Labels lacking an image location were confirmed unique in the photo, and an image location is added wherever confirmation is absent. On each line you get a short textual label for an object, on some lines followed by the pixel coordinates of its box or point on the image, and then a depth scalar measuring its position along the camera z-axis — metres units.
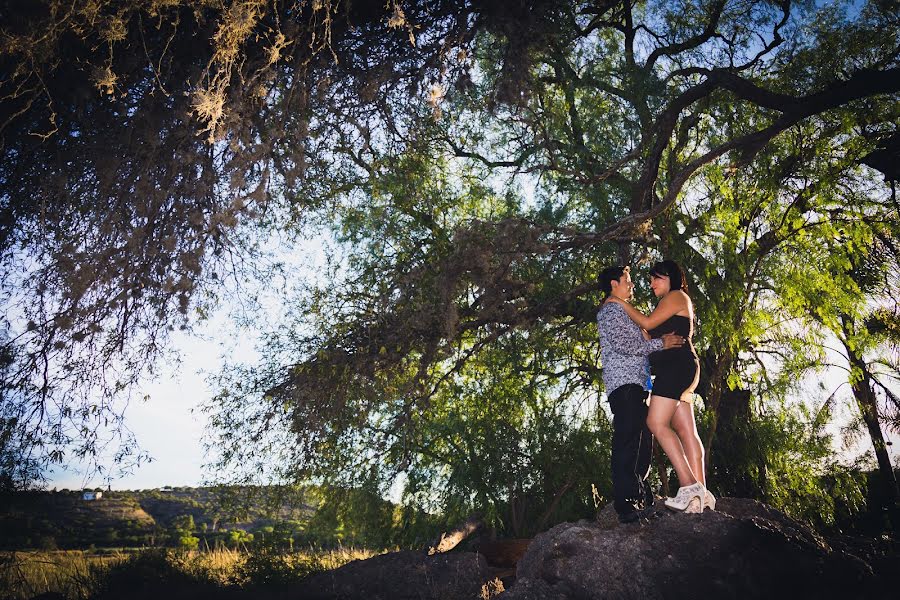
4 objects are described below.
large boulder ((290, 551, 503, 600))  4.79
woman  4.05
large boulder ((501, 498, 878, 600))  3.15
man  4.08
